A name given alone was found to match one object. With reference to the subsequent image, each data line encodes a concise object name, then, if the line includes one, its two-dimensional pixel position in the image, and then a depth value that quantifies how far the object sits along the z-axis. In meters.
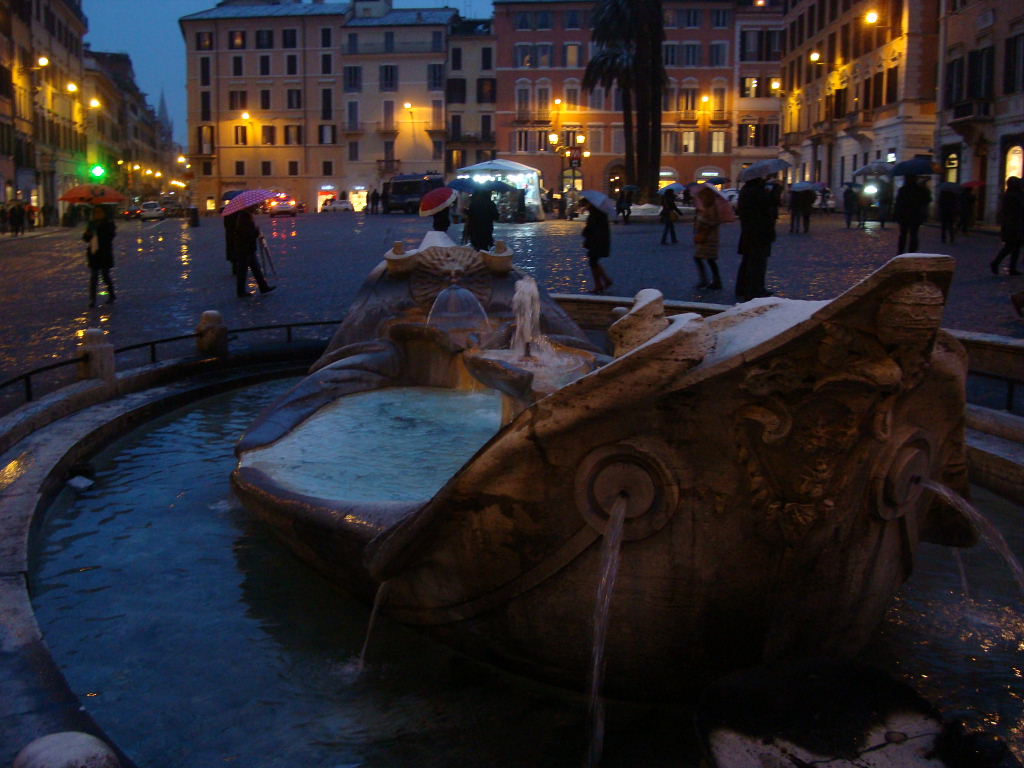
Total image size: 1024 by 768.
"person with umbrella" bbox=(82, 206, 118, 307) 13.59
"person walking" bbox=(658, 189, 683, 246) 22.66
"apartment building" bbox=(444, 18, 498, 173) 70.44
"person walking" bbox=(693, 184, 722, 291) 12.77
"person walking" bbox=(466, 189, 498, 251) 16.12
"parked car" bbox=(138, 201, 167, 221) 55.37
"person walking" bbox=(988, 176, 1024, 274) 14.48
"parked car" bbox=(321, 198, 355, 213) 62.47
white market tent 35.91
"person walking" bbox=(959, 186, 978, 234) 25.72
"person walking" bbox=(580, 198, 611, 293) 13.19
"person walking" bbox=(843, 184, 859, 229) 31.11
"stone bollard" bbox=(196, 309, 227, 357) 9.16
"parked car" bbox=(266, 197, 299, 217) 52.86
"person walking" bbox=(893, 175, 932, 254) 15.69
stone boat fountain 2.70
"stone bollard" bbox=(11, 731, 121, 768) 2.28
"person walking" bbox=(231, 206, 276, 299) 14.22
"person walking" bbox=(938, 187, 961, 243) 22.28
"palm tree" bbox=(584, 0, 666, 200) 37.66
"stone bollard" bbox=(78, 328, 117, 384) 7.70
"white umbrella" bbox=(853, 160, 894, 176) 35.59
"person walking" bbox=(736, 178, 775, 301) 11.30
